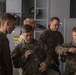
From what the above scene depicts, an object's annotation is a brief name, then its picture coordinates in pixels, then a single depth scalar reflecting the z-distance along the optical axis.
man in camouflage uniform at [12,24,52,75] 2.59
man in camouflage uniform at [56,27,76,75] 3.03
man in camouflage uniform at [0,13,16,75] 2.20
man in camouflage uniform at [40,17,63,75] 3.54
